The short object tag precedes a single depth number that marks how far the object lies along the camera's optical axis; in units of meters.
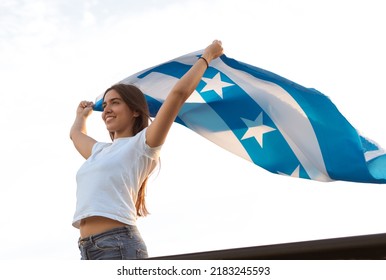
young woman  3.35
